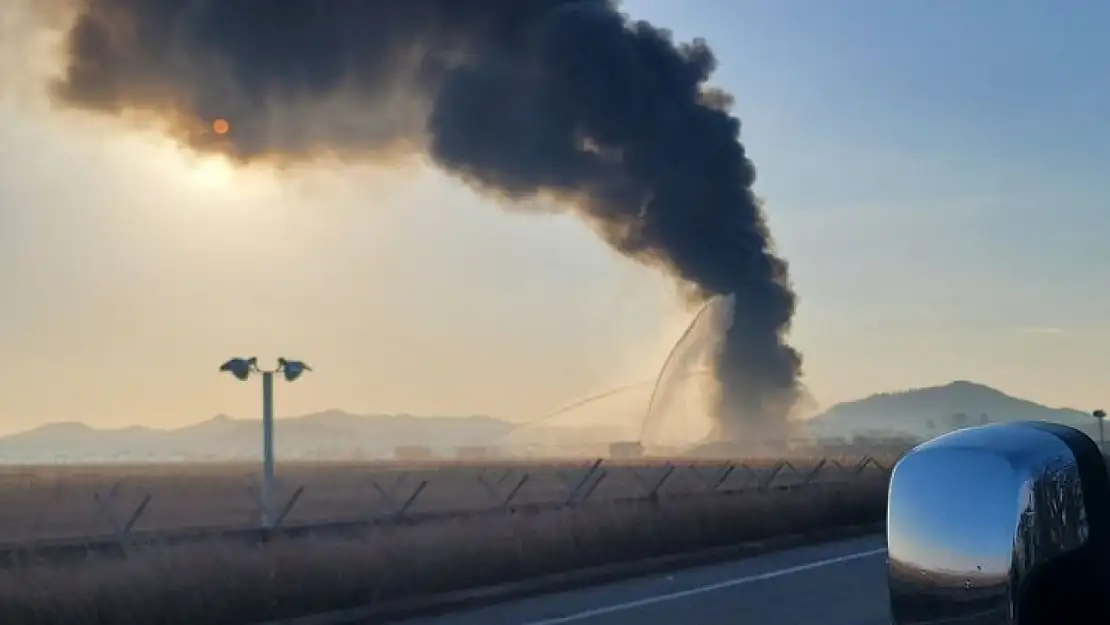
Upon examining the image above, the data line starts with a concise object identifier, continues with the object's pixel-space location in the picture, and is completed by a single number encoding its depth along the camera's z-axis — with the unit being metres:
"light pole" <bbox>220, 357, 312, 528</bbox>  17.47
